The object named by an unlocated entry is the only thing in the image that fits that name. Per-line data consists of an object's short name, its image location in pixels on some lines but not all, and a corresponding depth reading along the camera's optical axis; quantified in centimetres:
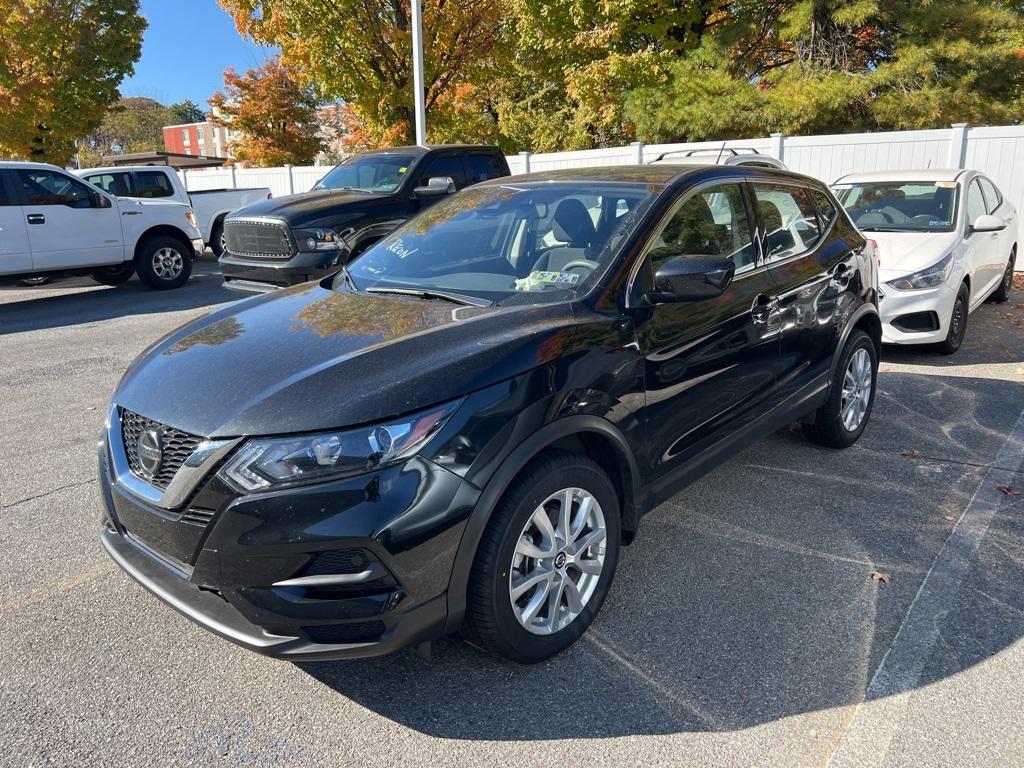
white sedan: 694
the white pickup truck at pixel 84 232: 1017
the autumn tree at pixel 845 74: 1535
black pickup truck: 893
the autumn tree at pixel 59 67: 2214
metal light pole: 1620
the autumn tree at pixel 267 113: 3741
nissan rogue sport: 236
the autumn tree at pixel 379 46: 1966
